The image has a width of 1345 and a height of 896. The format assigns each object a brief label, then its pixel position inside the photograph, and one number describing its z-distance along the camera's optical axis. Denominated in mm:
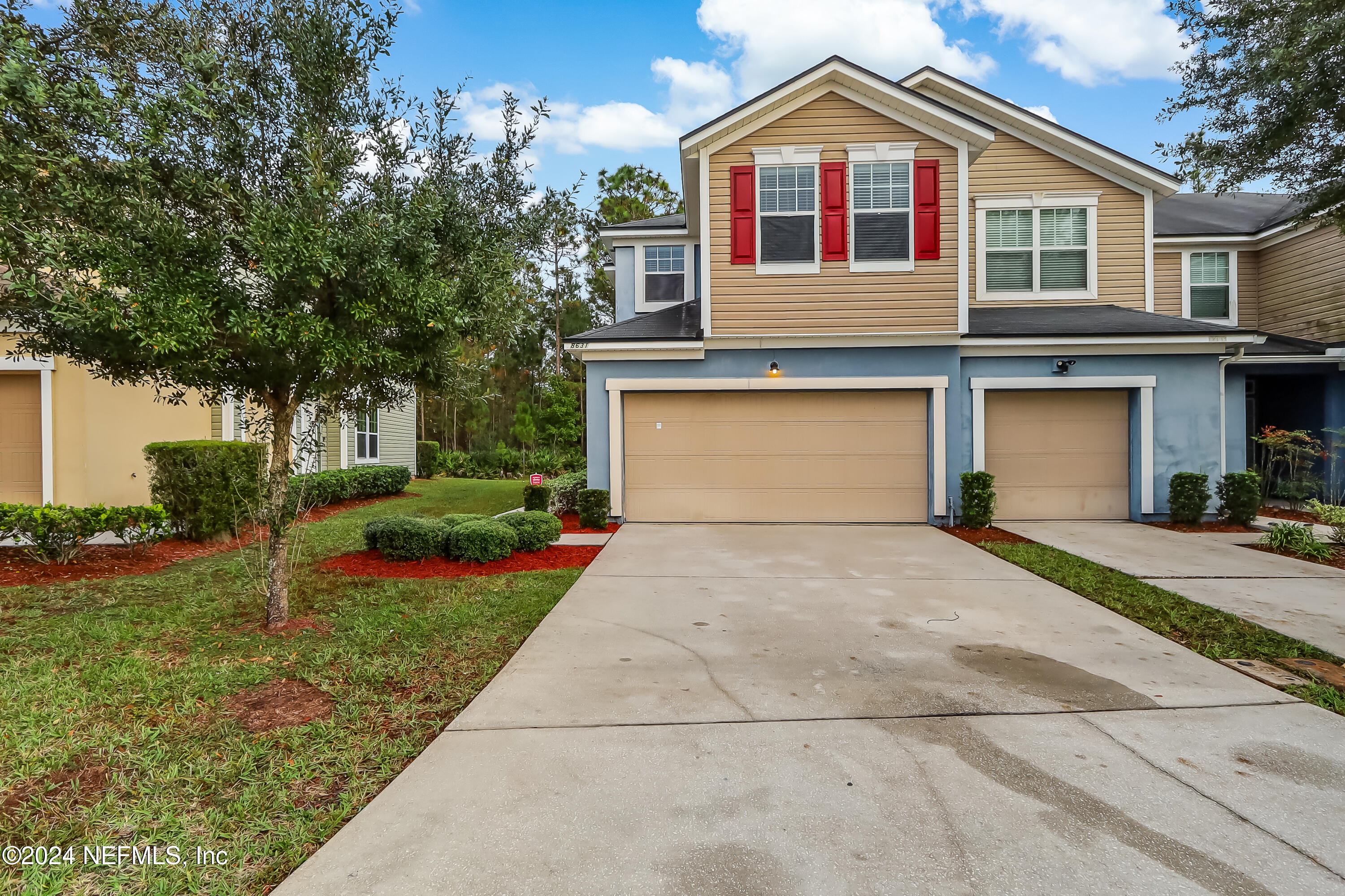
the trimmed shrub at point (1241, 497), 9227
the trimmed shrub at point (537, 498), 9641
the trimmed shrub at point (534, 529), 7488
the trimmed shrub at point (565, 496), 10430
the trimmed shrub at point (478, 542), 6969
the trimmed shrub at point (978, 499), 9258
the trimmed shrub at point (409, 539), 7012
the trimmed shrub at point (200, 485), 8078
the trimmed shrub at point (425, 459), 20109
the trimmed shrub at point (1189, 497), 9375
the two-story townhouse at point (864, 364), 9516
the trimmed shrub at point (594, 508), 9500
